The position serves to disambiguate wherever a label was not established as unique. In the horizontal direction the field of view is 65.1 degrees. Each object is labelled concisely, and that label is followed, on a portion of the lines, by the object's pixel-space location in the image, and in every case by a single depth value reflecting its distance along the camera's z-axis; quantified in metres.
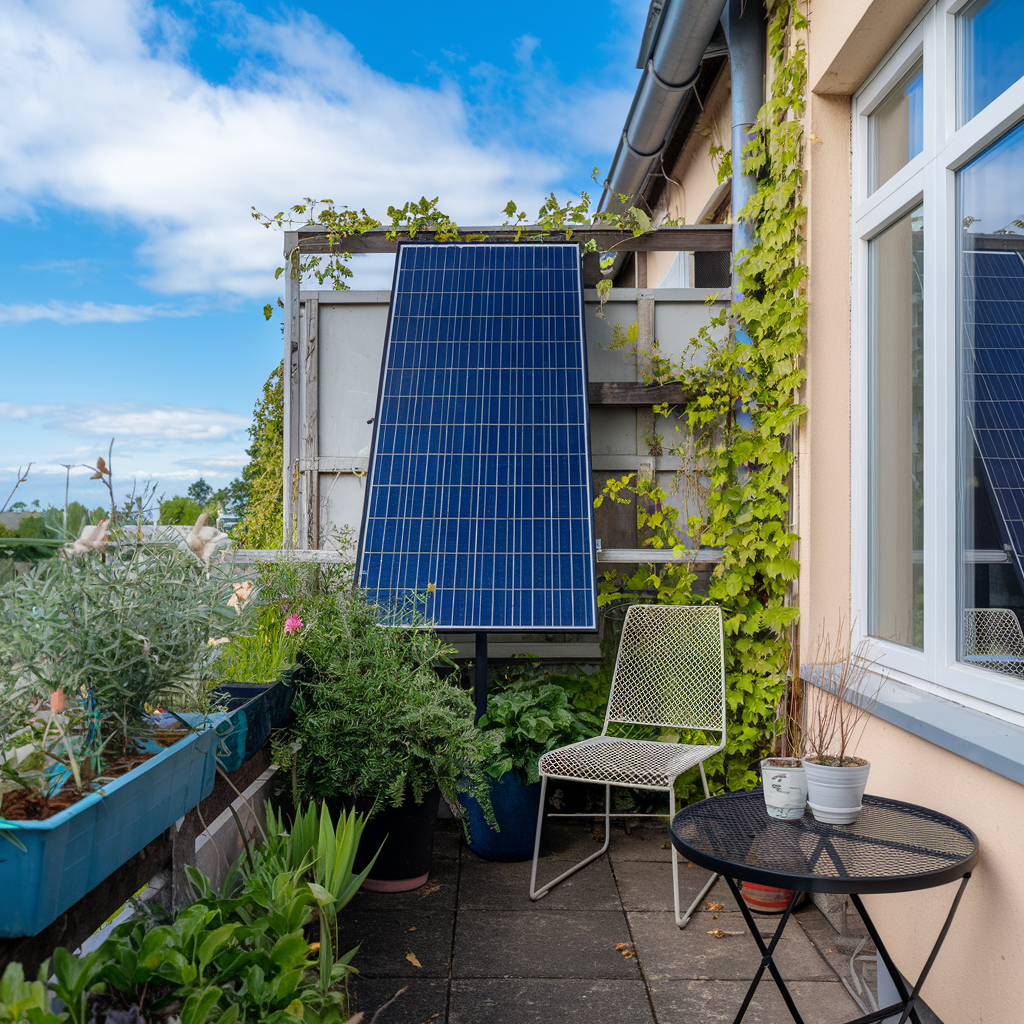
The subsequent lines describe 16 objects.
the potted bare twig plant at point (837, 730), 1.81
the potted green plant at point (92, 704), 0.99
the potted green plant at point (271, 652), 2.18
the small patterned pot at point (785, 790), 1.86
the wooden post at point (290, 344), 3.78
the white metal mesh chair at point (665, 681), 3.06
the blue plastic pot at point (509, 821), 3.11
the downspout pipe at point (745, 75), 3.41
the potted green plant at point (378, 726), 2.50
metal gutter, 3.57
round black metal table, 1.49
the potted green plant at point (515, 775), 3.11
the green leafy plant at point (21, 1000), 0.83
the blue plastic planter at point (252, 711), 2.00
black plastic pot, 2.76
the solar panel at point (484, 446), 3.00
